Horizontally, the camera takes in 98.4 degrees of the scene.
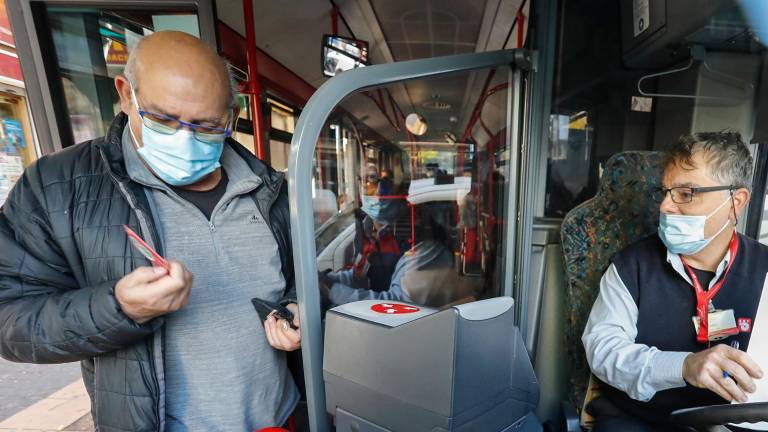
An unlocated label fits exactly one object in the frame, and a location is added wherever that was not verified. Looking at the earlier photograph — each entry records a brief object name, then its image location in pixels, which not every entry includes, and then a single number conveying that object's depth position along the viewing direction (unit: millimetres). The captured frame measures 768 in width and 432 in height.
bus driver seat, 1448
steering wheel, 834
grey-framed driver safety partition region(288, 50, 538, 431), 795
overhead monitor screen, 2488
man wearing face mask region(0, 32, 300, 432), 806
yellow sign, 1827
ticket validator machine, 589
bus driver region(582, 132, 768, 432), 1105
